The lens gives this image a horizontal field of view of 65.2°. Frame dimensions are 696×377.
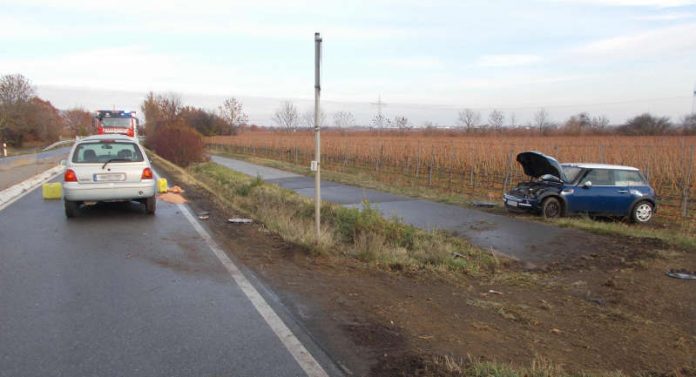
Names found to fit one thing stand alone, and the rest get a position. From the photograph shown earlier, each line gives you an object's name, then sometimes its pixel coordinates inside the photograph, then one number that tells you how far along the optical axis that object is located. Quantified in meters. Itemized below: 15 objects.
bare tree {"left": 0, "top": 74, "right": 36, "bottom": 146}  60.12
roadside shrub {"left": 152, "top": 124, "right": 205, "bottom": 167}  29.09
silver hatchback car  10.29
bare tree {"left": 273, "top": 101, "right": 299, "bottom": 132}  84.12
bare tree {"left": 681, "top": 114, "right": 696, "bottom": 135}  57.19
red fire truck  31.47
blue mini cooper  12.72
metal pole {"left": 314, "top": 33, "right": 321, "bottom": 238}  7.53
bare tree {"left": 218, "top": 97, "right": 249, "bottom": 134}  82.28
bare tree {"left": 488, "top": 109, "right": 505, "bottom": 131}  72.44
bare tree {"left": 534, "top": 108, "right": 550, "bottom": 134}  76.12
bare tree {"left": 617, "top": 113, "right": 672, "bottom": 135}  62.84
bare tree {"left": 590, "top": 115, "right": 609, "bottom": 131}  74.00
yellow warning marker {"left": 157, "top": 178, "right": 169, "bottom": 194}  15.09
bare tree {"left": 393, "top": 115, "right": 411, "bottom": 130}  67.96
